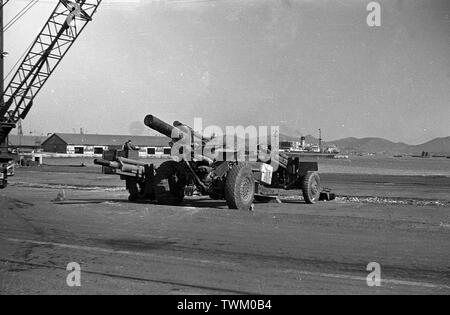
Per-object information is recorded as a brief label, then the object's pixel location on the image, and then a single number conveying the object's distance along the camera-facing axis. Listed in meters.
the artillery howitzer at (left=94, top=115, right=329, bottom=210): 12.85
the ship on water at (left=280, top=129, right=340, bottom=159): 113.32
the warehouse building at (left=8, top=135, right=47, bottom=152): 116.41
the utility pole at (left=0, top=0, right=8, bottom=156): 35.45
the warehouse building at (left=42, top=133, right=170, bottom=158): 104.00
